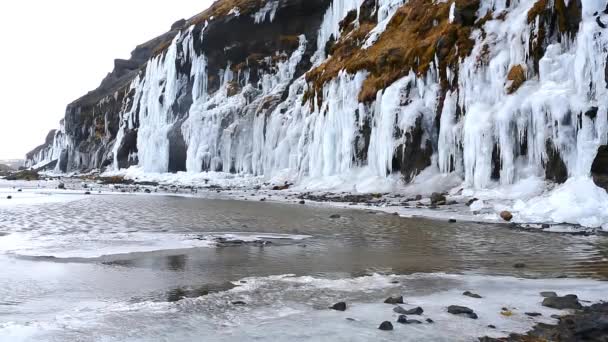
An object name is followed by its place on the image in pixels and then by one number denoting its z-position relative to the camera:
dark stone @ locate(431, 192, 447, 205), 25.02
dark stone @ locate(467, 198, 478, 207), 22.91
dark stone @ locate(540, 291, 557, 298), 7.82
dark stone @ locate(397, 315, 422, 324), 6.67
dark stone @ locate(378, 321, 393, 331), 6.37
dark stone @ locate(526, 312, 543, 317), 6.95
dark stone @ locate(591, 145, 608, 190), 18.56
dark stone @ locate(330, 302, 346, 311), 7.37
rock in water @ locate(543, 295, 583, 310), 7.27
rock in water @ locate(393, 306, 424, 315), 7.07
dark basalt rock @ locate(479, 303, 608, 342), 5.94
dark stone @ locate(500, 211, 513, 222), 18.89
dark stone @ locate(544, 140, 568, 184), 20.77
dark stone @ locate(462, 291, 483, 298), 8.04
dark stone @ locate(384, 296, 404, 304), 7.70
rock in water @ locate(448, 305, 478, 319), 7.00
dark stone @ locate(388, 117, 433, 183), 30.91
